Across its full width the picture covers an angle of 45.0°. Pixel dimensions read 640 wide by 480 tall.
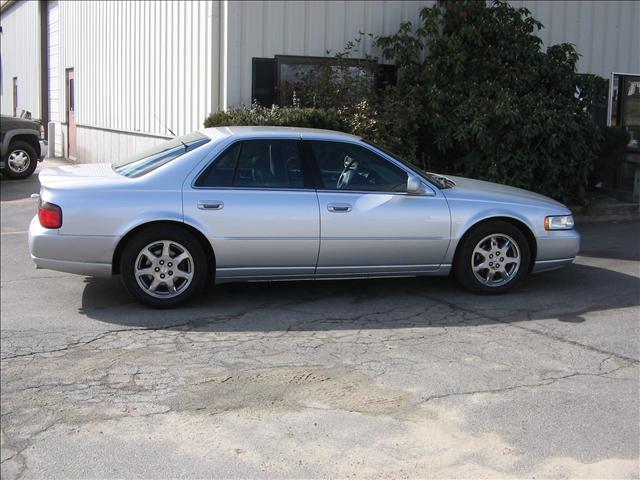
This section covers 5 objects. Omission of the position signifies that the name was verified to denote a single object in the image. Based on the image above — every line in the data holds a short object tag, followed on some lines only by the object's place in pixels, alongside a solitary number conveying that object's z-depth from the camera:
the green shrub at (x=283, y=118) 9.88
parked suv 15.54
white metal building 11.13
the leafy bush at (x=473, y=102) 10.44
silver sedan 6.38
